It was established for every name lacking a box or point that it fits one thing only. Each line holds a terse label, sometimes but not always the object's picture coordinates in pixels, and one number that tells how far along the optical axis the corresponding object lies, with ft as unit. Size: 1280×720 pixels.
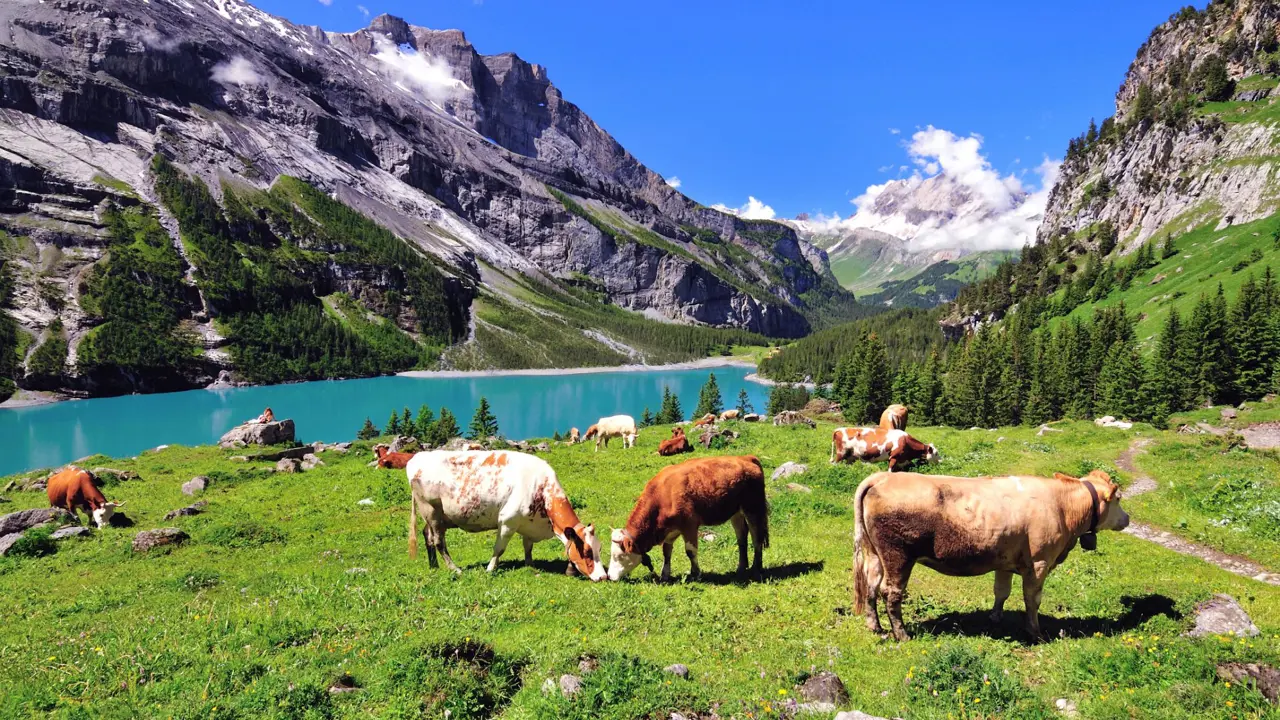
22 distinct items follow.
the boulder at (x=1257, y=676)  19.99
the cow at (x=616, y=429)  116.78
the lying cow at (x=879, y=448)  74.38
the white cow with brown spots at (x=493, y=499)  40.81
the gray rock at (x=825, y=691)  22.39
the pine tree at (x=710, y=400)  286.66
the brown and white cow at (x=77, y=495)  62.75
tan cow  28.50
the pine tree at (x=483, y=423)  205.87
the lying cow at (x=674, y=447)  97.95
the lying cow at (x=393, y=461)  93.81
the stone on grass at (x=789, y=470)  70.95
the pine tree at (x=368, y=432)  195.83
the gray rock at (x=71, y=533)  55.57
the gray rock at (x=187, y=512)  65.10
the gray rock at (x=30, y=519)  58.23
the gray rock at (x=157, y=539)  51.70
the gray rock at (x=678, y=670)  24.40
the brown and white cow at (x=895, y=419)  103.65
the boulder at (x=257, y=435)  138.62
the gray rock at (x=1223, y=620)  26.58
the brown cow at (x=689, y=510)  38.29
